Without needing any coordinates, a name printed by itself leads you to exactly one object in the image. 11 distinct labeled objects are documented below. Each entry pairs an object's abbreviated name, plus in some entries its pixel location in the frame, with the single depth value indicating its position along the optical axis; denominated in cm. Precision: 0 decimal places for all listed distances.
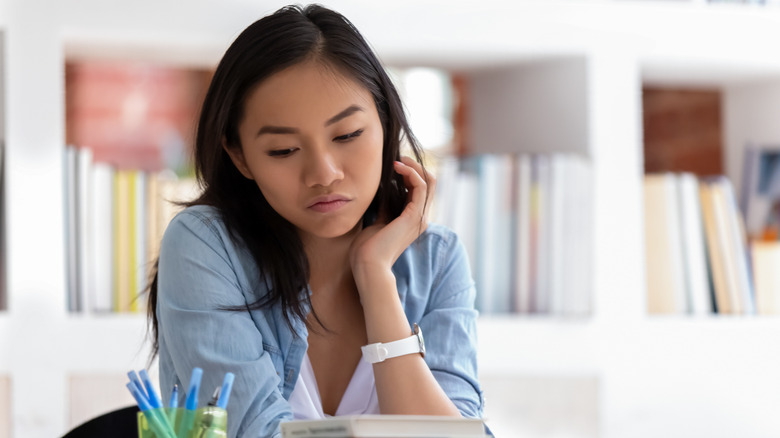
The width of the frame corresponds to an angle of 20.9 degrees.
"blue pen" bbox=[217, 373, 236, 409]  243
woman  283
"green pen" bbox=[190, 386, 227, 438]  233
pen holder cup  231
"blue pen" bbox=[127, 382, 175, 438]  230
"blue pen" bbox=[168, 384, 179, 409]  245
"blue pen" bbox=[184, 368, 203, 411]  236
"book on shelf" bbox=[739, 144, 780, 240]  375
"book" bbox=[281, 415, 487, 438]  214
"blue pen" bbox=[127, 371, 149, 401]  236
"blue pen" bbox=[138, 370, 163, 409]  238
